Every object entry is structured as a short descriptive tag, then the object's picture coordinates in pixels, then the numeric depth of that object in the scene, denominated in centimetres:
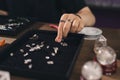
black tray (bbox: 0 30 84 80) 69
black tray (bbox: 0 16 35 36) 104
